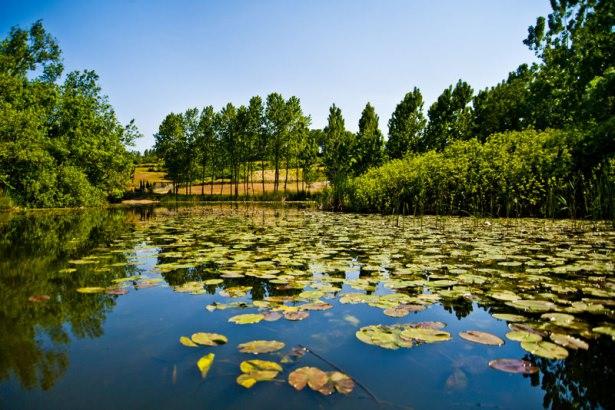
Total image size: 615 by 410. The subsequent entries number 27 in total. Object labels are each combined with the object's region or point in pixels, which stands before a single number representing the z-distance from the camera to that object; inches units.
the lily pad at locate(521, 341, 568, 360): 75.1
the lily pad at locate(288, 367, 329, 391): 63.3
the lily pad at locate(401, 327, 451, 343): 84.9
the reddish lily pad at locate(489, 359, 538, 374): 70.2
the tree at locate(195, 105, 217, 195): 1993.1
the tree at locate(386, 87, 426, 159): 1557.6
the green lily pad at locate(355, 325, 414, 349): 83.2
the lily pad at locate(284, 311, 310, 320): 101.4
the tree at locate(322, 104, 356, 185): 1738.4
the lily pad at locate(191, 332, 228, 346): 82.7
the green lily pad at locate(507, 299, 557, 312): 105.3
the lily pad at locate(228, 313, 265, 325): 97.2
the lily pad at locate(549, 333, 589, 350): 79.7
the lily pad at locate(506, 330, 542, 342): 83.2
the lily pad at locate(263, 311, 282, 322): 100.4
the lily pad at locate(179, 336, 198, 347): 82.4
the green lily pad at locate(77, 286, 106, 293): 128.9
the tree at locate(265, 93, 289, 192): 1900.8
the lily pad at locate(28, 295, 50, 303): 117.1
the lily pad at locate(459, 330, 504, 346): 83.4
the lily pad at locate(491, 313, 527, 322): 99.3
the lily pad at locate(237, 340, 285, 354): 79.0
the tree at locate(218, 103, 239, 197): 1966.0
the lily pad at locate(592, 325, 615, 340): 86.7
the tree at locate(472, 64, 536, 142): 1606.8
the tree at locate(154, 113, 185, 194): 2003.0
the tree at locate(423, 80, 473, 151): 1541.6
